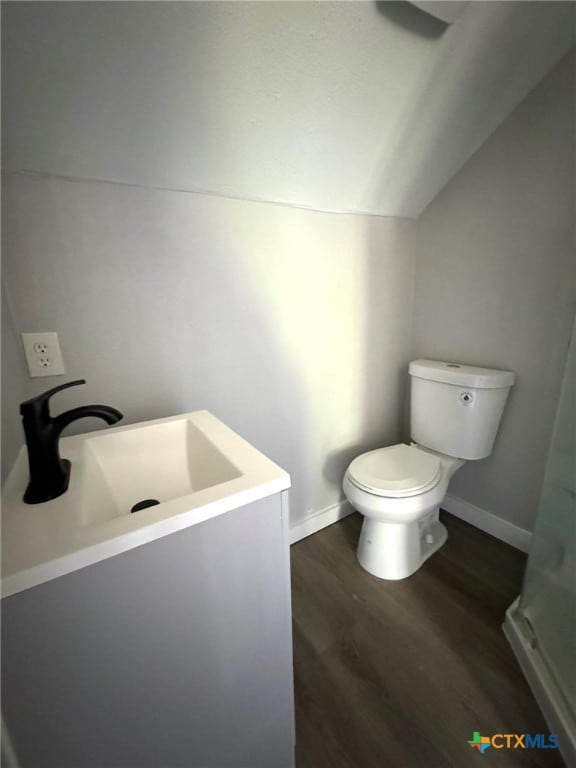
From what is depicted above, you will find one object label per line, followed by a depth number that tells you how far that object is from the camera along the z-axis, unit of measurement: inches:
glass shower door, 39.2
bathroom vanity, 19.0
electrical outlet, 37.2
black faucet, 24.3
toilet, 52.2
